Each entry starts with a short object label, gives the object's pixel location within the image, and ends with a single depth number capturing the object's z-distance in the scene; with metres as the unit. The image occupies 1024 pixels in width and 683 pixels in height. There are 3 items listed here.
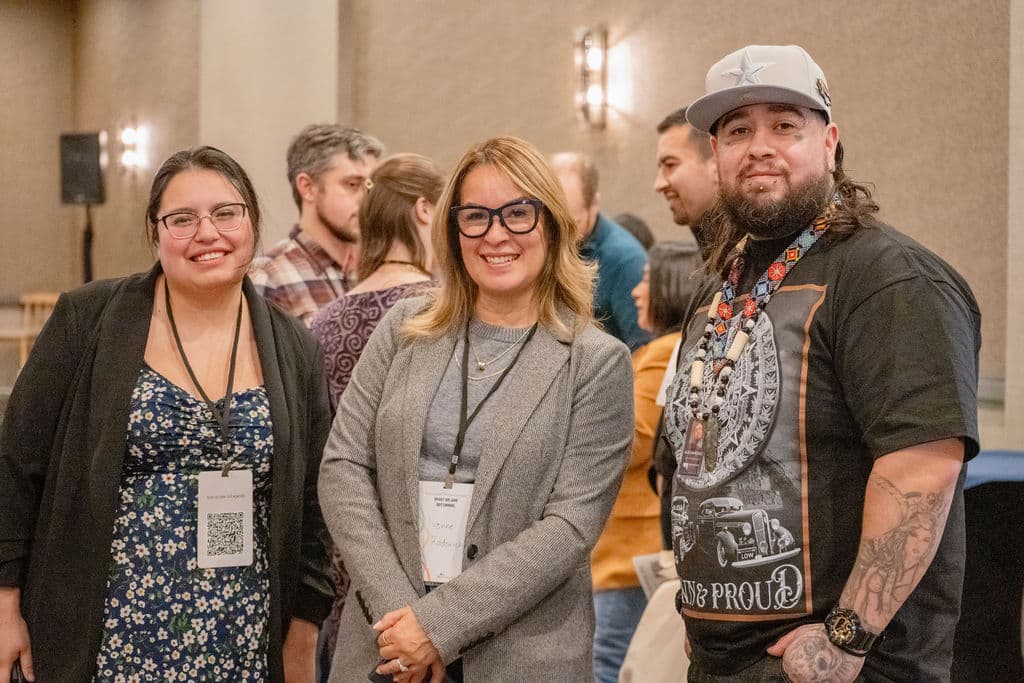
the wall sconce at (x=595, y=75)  5.83
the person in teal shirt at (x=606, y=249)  3.97
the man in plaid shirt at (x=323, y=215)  3.65
